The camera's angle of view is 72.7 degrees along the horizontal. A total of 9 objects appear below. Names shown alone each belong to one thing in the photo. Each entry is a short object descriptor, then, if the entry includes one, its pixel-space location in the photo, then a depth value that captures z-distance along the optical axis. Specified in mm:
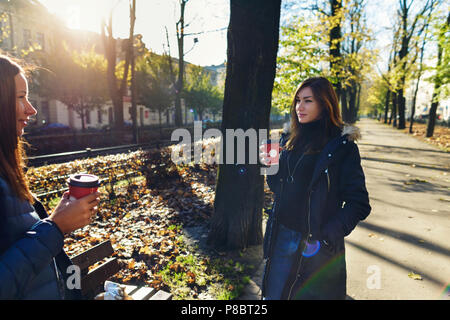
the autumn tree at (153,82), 38000
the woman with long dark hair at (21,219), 1375
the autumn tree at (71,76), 23984
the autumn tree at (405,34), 24978
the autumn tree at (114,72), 22859
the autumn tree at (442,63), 15359
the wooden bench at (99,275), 2275
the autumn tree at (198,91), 46188
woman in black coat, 2162
